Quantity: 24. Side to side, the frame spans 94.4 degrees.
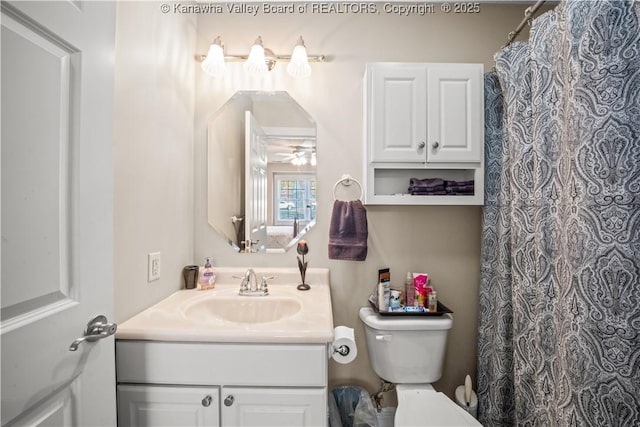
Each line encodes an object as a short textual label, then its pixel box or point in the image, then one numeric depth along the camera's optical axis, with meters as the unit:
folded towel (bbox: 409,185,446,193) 1.45
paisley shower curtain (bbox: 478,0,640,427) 0.85
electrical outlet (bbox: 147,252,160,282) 1.19
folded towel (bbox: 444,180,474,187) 1.45
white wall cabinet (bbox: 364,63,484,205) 1.41
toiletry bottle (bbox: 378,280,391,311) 1.43
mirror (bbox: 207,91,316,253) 1.58
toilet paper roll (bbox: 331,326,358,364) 1.06
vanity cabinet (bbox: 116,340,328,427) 0.96
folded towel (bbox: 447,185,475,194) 1.45
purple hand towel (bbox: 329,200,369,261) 1.44
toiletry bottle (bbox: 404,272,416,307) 1.48
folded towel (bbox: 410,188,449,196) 1.45
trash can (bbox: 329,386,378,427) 1.38
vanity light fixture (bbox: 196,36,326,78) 1.48
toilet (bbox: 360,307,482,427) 1.37
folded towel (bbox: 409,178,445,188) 1.46
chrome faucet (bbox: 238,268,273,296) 1.40
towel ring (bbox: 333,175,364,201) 1.54
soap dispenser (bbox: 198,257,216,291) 1.46
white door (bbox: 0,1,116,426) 0.55
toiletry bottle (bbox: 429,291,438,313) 1.42
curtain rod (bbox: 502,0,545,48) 1.26
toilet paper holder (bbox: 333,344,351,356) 1.06
